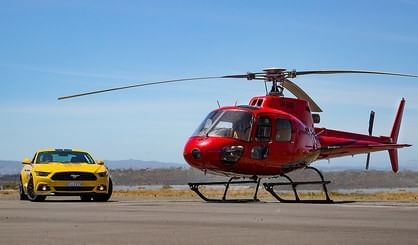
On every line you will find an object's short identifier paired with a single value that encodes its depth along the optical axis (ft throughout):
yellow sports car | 71.56
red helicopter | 73.51
